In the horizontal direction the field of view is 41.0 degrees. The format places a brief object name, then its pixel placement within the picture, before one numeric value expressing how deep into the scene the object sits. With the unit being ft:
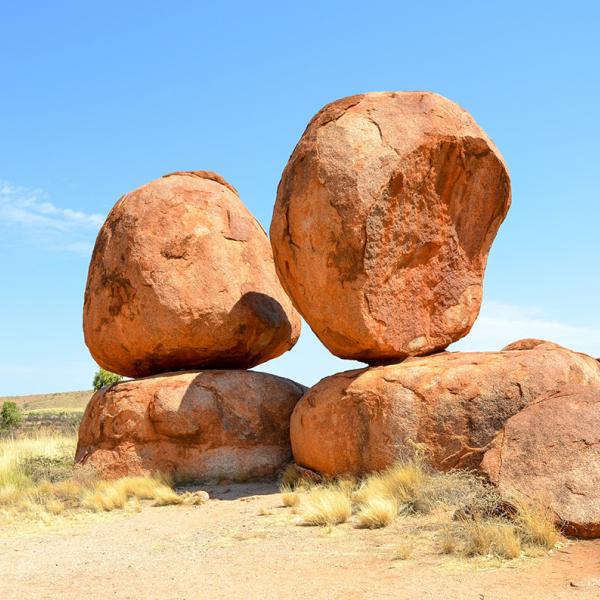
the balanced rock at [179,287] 32.99
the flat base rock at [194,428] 31.12
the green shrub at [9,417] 88.41
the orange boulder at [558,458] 18.19
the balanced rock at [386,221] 26.81
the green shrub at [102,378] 83.35
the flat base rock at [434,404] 24.93
